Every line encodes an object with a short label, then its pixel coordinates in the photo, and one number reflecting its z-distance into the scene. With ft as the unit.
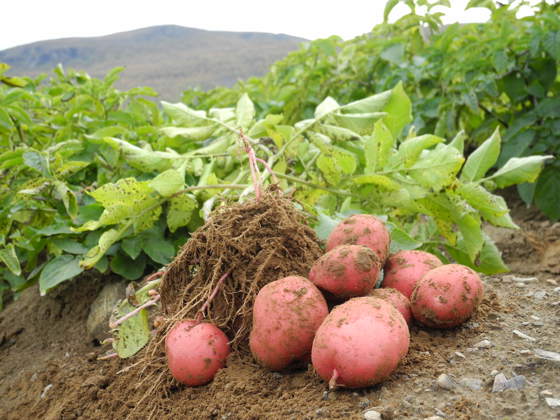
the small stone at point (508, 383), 3.41
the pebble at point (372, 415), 3.21
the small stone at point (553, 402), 3.14
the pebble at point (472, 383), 3.48
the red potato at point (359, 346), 3.45
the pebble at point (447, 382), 3.50
